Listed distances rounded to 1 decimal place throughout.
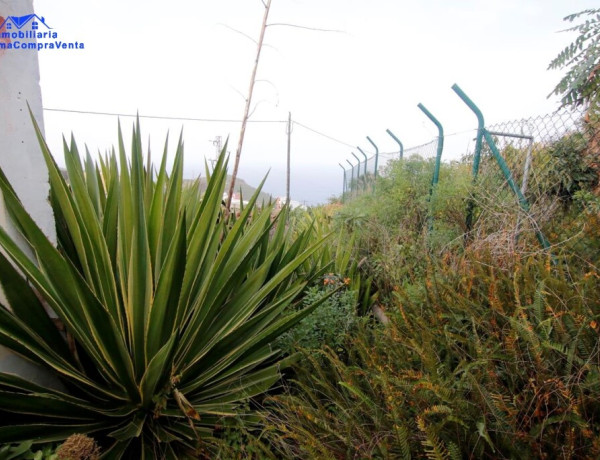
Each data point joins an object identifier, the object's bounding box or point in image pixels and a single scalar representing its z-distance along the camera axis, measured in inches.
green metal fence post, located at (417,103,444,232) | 160.4
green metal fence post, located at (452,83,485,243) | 122.7
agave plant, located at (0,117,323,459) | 50.5
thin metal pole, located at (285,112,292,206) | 668.4
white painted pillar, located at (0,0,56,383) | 54.3
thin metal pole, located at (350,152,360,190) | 412.5
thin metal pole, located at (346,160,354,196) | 452.8
